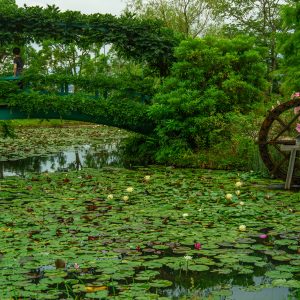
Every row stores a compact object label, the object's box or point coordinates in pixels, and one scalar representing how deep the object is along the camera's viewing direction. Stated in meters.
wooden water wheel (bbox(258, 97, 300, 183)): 11.10
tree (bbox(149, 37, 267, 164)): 14.98
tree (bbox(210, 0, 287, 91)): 36.09
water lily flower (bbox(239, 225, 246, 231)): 7.46
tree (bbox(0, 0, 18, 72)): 38.72
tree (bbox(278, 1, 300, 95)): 20.08
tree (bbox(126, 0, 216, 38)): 32.09
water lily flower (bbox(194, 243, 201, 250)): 6.54
